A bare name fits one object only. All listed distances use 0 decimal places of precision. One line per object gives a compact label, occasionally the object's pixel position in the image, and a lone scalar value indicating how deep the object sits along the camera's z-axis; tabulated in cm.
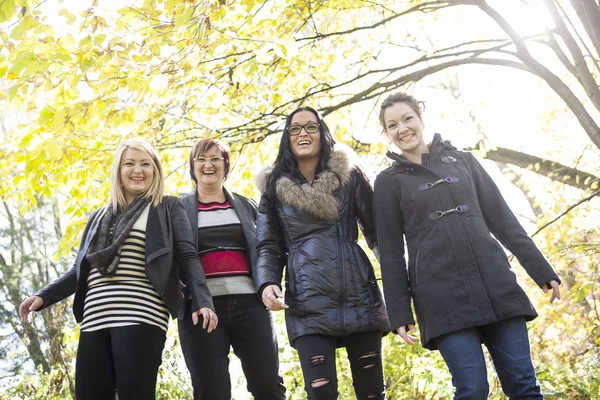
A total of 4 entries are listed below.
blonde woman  288
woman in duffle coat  259
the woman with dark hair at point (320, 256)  288
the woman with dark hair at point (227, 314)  323
